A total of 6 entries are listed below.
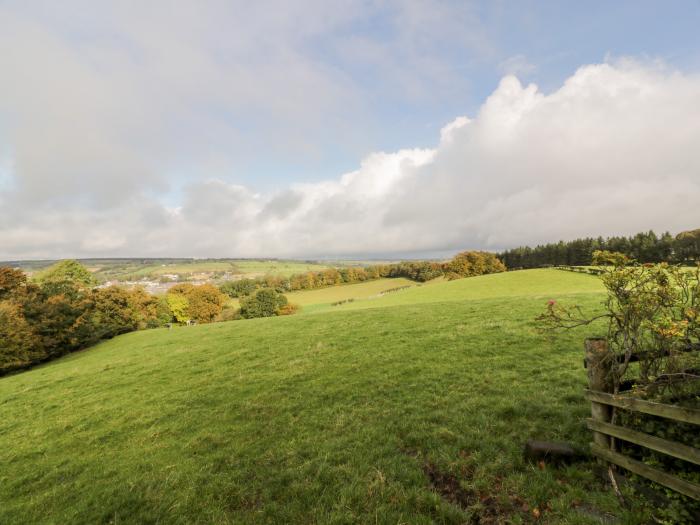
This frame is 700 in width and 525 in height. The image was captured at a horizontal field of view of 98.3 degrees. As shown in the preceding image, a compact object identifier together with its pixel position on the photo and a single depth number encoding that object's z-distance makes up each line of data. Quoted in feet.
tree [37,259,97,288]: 212.64
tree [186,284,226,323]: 278.05
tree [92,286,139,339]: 160.97
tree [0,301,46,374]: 100.48
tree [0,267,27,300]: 130.90
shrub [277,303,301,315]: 270.98
